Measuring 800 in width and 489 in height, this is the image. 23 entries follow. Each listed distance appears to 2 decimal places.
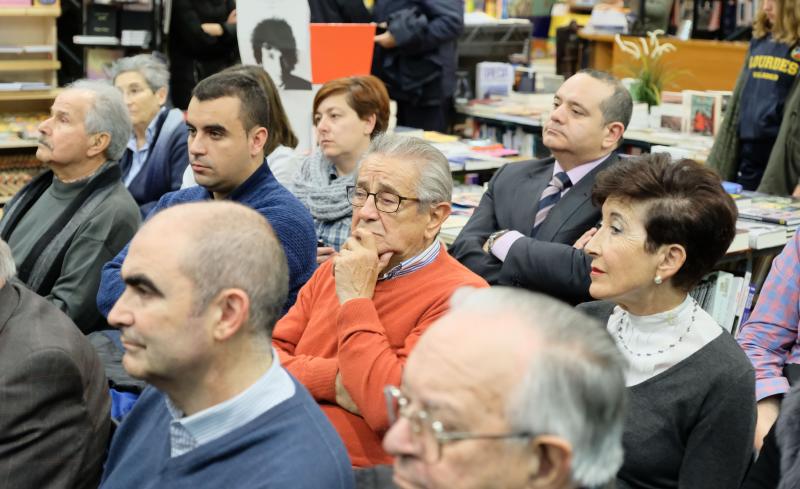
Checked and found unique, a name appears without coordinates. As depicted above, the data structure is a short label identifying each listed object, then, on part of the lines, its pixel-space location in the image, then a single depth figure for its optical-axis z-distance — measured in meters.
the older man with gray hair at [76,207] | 3.54
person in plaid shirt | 2.80
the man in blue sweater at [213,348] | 1.74
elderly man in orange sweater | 2.29
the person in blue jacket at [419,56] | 6.82
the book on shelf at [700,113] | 6.10
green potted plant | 6.39
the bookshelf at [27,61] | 6.32
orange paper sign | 5.37
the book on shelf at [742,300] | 3.69
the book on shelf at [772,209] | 3.97
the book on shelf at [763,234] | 3.75
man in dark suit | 3.16
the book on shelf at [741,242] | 3.71
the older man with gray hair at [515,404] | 1.33
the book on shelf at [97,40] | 6.61
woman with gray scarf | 3.92
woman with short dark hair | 2.21
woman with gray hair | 4.84
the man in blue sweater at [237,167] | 3.13
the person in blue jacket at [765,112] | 5.16
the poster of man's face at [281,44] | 5.03
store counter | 7.43
